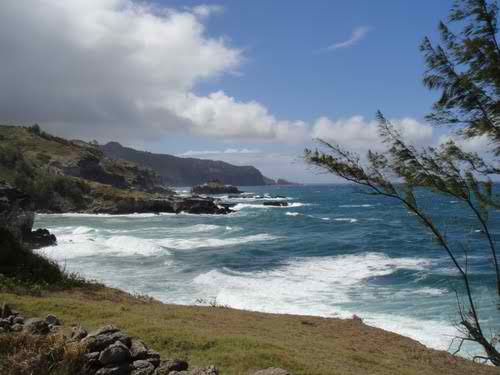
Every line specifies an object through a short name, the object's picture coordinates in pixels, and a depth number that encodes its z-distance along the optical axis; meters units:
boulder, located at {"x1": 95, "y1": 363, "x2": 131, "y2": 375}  6.83
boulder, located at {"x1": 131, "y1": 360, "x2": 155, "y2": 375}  6.92
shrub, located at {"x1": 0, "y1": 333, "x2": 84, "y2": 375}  6.66
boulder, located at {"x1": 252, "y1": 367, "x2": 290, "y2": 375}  6.68
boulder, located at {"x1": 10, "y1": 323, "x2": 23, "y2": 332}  8.44
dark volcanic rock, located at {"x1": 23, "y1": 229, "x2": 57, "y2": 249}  32.75
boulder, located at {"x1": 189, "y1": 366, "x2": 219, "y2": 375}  6.69
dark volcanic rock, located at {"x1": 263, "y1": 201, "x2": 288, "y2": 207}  95.95
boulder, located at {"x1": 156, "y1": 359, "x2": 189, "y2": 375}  7.07
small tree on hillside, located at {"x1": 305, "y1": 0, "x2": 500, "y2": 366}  6.43
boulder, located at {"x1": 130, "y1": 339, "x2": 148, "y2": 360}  7.33
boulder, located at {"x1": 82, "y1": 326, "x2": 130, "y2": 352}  7.33
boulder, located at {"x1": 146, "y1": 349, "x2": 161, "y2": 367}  7.27
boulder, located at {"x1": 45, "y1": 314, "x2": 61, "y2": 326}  9.28
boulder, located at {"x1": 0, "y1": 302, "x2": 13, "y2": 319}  9.24
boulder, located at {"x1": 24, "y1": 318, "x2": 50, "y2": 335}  8.36
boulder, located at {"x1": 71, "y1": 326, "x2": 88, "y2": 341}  7.86
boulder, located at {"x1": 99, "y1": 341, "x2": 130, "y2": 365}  7.03
